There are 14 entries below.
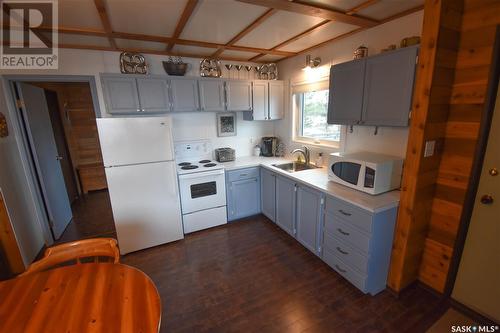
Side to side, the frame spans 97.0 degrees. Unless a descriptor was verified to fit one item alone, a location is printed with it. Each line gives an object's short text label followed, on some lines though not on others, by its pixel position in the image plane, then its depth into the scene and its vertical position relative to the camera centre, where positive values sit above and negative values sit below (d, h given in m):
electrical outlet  1.67 -0.27
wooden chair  1.38 -0.81
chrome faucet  3.07 -0.52
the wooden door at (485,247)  1.54 -1.01
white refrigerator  2.41 -0.66
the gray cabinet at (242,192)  3.20 -1.10
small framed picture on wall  3.53 -0.10
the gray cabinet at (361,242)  1.83 -1.12
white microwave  1.93 -0.52
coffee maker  3.76 -0.49
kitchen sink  3.24 -0.74
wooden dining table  0.94 -0.84
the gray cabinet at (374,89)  1.75 +0.21
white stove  2.93 -1.00
